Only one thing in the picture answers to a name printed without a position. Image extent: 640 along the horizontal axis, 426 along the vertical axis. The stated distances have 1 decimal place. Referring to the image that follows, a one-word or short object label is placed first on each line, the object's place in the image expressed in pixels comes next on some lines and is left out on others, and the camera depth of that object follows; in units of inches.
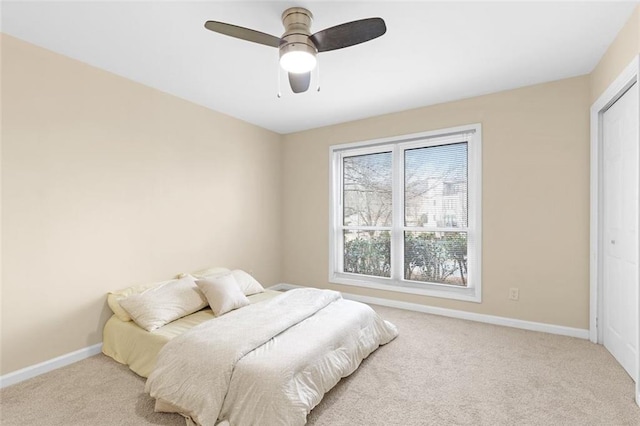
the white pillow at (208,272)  137.4
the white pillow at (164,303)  102.0
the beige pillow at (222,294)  112.1
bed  68.8
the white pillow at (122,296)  107.6
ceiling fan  72.0
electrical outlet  131.0
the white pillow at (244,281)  135.2
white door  89.8
